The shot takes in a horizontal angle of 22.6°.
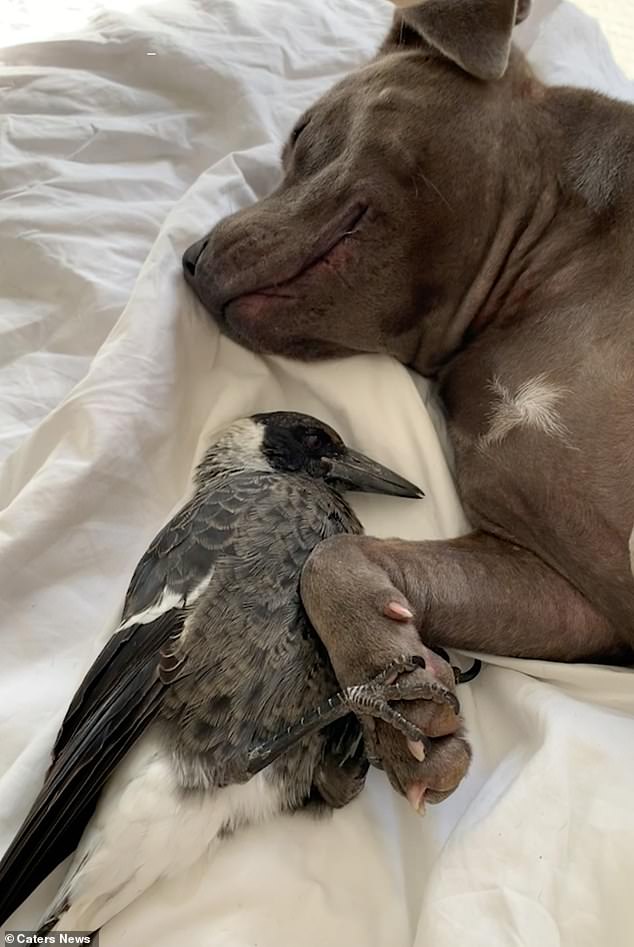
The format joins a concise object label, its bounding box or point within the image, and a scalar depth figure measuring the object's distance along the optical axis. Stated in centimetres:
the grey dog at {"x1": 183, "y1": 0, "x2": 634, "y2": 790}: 67
